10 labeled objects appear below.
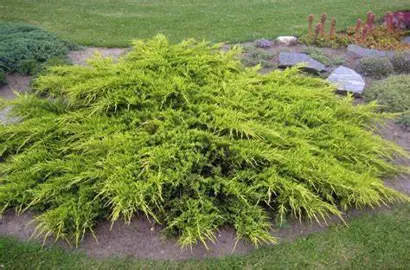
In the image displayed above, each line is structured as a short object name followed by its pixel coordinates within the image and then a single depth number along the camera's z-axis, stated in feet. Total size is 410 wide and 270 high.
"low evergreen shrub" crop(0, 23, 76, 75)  19.08
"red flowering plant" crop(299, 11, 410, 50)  23.62
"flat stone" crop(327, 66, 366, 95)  17.83
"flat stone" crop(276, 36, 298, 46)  23.53
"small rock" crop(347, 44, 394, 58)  22.22
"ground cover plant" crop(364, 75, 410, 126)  16.90
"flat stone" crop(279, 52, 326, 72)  19.58
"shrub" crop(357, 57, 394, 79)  20.16
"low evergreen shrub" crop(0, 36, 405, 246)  10.73
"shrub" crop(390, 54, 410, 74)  21.01
